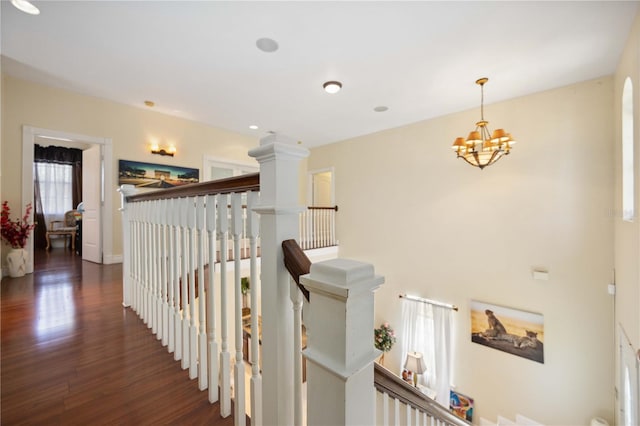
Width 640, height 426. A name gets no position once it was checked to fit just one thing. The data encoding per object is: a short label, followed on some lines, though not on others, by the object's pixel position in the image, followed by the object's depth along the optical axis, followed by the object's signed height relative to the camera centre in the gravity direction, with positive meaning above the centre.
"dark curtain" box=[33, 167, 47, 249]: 5.69 -0.18
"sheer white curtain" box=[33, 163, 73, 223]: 5.80 +0.64
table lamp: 4.50 -2.74
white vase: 3.27 -0.61
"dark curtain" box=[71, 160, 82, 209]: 6.18 +0.85
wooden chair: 5.57 -0.29
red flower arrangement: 3.25 -0.17
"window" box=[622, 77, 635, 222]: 2.57 +0.61
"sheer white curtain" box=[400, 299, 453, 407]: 4.41 -2.36
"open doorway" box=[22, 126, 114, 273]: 3.94 +0.37
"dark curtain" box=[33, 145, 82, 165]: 5.75 +1.44
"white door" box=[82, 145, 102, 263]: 4.11 +0.17
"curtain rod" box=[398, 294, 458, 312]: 4.36 -1.63
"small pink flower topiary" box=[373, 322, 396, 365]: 4.97 -2.49
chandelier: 3.06 +0.84
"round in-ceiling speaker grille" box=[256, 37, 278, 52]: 2.55 +1.77
